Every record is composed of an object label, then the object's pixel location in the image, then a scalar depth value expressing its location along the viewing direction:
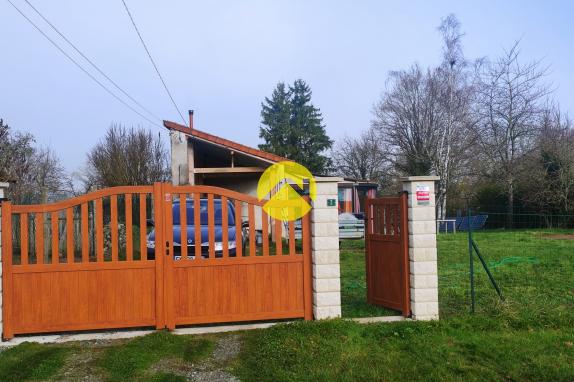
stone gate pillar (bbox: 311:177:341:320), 5.91
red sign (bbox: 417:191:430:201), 6.11
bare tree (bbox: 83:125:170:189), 23.69
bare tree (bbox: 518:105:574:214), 23.16
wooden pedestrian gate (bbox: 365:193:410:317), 6.18
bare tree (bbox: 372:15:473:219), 28.41
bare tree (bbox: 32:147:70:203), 21.19
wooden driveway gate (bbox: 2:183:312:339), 5.52
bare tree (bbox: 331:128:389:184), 37.50
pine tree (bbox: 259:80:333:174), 40.44
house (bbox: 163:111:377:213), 14.80
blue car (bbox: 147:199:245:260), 7.16
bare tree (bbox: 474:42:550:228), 27.64
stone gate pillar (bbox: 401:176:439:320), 6.06
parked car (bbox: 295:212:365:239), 17.83
